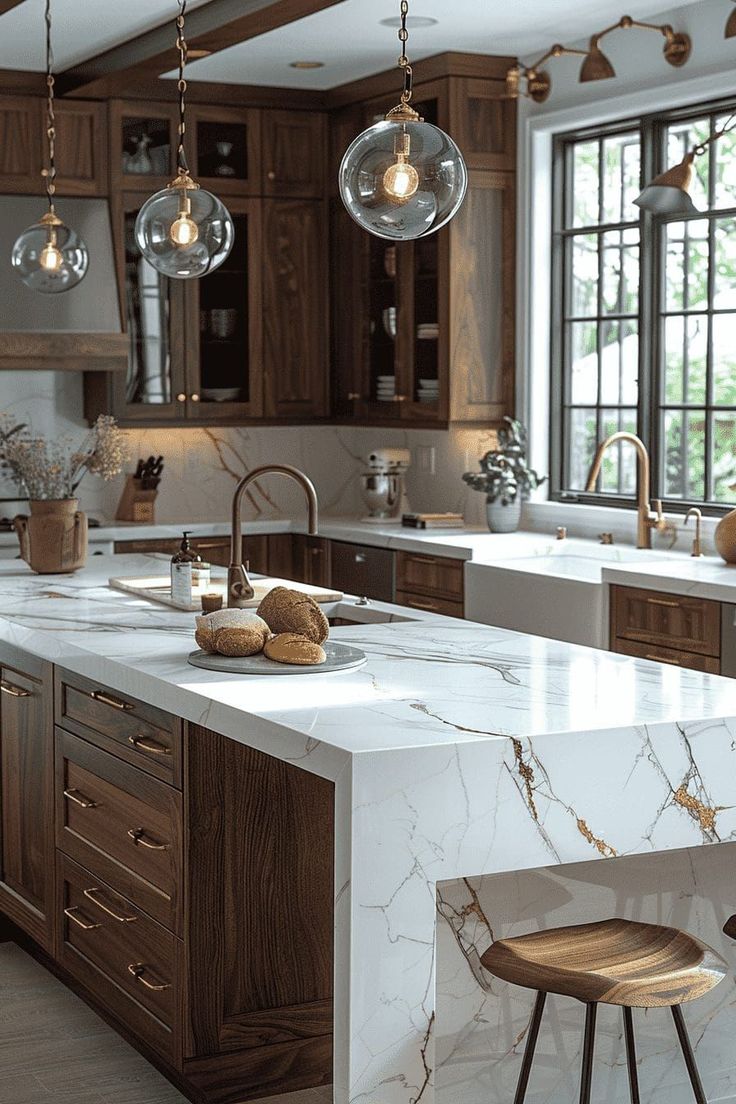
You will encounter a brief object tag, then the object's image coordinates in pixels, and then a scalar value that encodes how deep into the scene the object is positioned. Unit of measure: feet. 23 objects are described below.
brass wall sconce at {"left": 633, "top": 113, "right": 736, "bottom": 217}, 16.10
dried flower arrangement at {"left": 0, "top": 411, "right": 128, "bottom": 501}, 15.76
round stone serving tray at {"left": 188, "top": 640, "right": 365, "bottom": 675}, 10.46
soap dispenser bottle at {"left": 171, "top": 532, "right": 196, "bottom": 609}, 13.69
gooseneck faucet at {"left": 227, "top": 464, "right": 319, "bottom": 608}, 12.77
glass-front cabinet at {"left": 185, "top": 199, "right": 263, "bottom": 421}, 22.79
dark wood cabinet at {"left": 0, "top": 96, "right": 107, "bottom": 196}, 21.38
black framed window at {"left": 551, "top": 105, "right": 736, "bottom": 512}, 18.81
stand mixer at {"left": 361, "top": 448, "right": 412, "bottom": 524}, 22.47
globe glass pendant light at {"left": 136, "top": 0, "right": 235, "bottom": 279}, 11.90
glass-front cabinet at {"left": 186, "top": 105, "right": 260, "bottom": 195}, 22.48
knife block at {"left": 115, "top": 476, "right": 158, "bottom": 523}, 22.77
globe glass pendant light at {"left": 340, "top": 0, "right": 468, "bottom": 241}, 9.14
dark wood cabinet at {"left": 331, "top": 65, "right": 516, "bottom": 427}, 20.95
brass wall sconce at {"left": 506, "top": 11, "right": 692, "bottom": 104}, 18.25
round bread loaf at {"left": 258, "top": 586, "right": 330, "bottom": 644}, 11.14
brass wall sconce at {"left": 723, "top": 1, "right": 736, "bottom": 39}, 16.05
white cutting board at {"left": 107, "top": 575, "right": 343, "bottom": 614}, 13.75
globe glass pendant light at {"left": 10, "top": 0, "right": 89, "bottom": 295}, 14.23
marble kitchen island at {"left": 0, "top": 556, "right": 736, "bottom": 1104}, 8.06
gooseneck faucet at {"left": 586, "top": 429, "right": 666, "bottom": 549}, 18.85
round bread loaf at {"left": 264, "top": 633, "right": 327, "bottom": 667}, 10.59
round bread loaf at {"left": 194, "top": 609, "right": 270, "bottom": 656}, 10.86
